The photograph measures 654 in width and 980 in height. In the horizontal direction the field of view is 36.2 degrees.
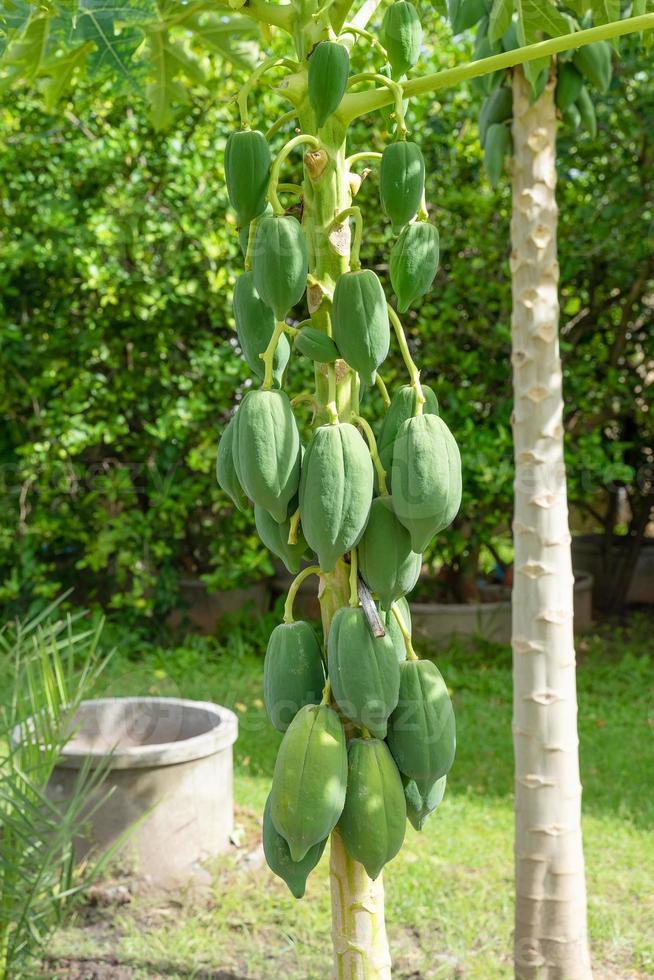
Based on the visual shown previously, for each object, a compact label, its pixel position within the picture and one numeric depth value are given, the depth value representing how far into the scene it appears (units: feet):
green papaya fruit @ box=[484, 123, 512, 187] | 7.31
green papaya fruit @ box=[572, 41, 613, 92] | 7.37
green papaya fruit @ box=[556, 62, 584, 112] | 7.34
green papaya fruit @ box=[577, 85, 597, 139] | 8.22
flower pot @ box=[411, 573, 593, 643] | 16.83
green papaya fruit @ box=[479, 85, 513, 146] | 7.41
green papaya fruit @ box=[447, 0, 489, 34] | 5.46
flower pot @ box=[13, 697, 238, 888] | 8.88
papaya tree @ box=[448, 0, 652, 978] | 6.40
